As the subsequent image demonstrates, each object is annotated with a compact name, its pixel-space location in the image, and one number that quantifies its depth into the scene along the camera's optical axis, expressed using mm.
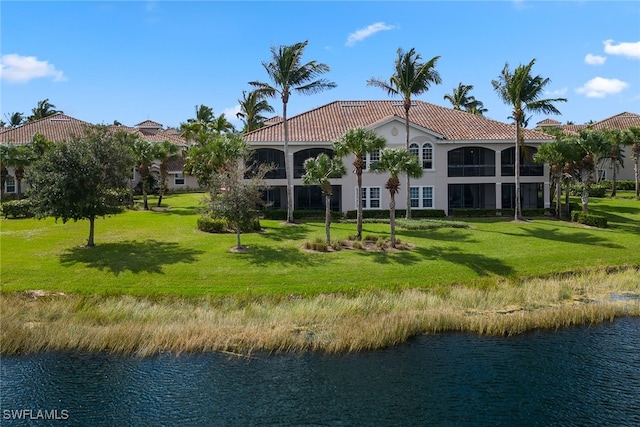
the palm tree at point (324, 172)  31766
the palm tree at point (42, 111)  82875
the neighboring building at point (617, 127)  68988
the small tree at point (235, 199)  29406
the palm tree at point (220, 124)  50031
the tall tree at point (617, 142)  56344
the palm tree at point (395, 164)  30266
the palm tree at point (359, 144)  30938
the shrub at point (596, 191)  57969
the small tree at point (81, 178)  28656
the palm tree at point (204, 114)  71375
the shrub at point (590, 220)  38125
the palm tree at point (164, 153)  46478
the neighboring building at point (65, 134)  57562
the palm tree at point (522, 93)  38438
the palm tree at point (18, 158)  48562
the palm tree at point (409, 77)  38375
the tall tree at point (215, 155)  37906
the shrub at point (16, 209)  40844
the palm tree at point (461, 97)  70250
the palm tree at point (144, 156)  45688
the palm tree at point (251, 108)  54125
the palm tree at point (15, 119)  92625
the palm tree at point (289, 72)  37219
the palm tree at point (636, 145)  56188
